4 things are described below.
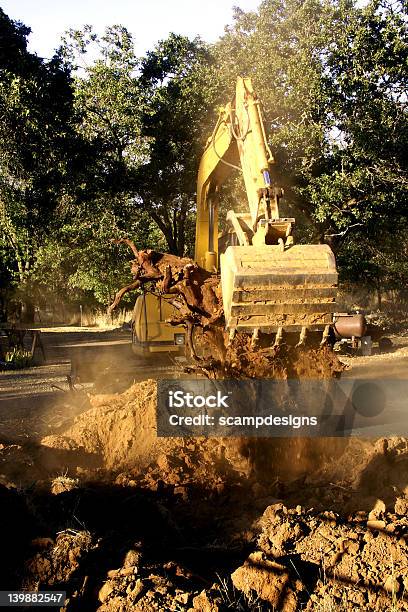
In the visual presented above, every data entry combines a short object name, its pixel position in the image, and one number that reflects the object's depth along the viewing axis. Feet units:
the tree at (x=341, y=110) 53.47
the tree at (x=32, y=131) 57.41
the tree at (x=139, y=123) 60.13
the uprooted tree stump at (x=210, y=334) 22.81
